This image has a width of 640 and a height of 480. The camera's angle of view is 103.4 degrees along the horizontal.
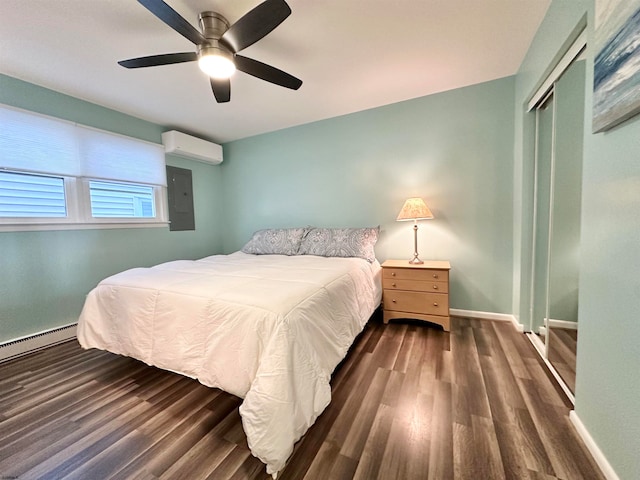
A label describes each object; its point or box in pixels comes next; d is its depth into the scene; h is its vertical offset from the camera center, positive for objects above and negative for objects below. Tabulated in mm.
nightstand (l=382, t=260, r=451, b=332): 2408 -682
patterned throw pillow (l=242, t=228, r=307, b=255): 3145 -210
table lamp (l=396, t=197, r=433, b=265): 2533 +112
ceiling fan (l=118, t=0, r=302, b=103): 1312 +1117
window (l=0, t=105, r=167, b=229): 2227 +577
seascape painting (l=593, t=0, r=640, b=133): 855 +583
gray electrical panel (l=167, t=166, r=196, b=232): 3532 +422
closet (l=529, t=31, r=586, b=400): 1468 +45
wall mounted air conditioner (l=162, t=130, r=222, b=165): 3307 +1126
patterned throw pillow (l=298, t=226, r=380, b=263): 2758 -212
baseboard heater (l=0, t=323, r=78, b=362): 2164 -1017
